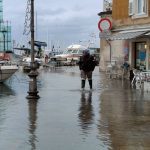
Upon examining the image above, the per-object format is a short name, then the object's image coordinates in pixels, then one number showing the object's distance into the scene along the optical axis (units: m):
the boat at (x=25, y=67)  40.40
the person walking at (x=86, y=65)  20.53
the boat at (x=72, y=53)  63.47
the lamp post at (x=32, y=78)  16.66
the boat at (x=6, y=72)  24.69
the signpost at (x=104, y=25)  29.64
